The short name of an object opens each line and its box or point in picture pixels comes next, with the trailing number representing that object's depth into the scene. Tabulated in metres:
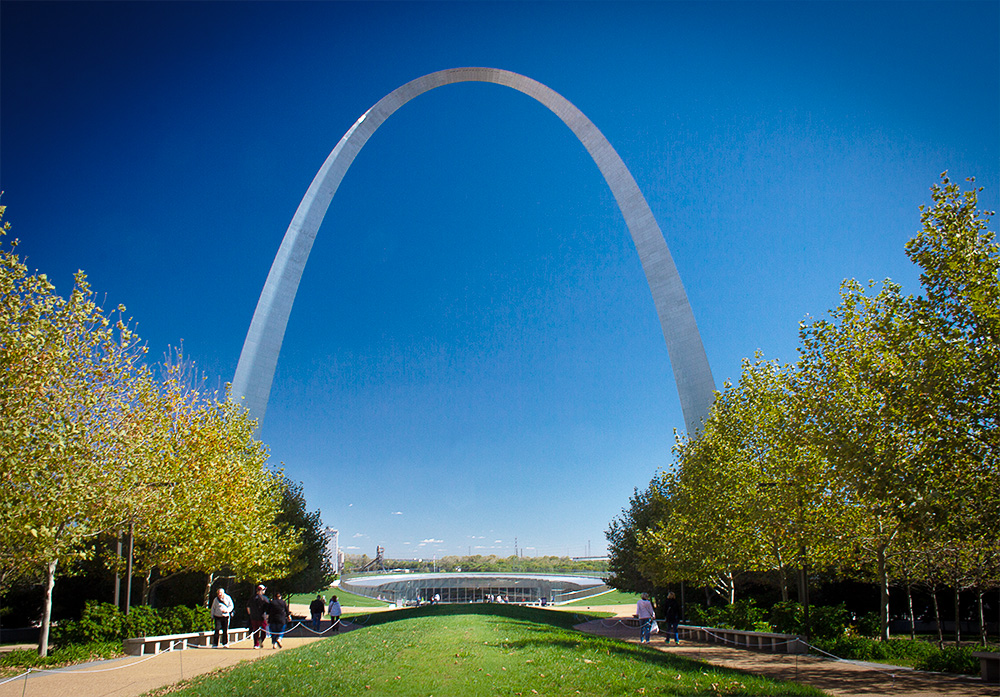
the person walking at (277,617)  20.84
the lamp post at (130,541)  19.56
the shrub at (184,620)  20.62
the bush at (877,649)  17.31
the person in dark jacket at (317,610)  28.31
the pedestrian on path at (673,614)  23.25
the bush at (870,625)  22.16
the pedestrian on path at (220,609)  19.70
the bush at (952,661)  14.20
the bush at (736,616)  23.05
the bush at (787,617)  20.93
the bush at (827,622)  20.00
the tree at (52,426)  13.76
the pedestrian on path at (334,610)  28.64
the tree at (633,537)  38.00
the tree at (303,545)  35.91
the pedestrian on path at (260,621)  20.72
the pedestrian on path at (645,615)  21.44
